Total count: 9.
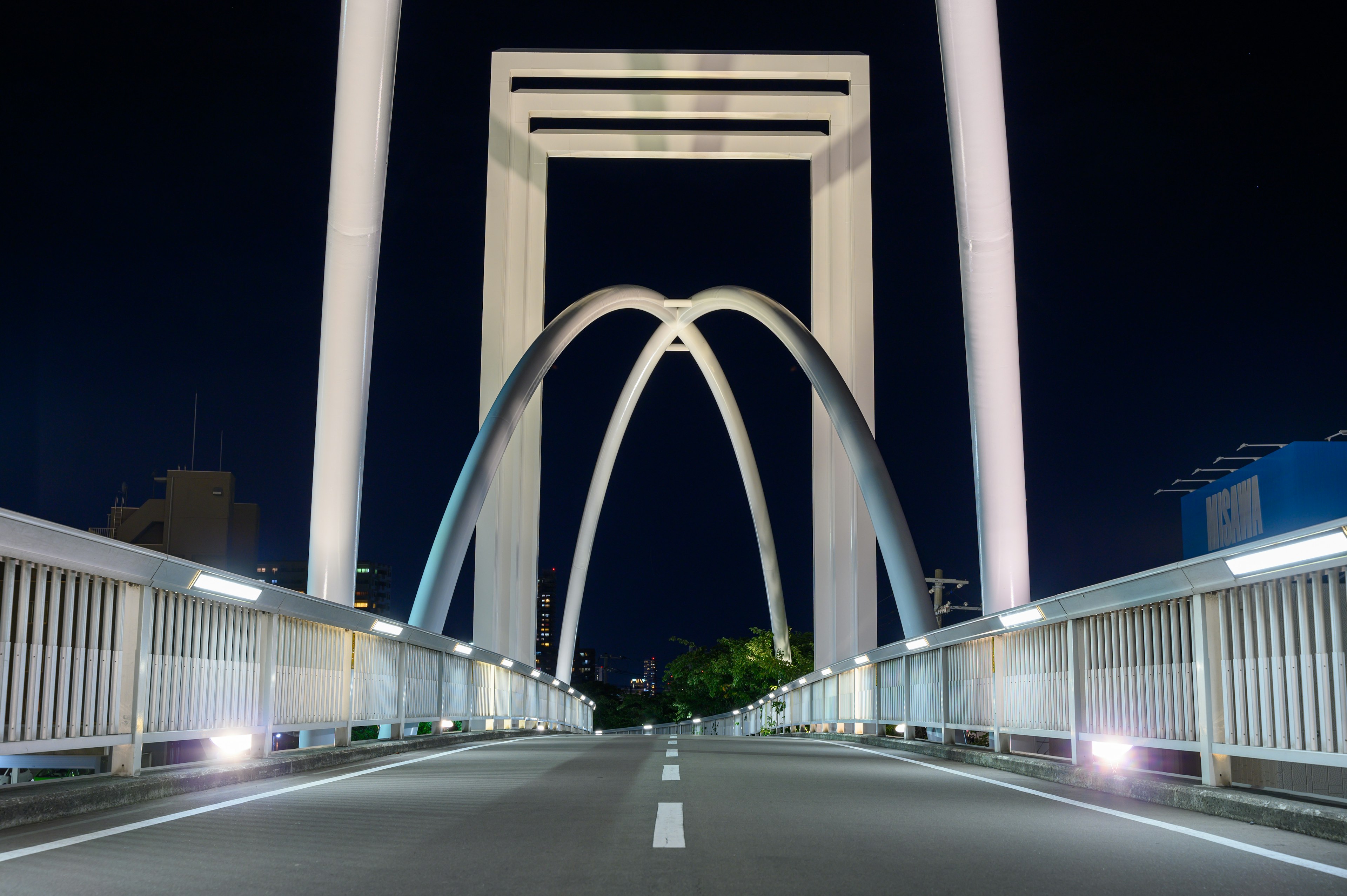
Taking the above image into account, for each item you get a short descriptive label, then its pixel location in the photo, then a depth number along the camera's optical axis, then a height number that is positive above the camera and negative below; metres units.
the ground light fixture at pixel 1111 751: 8.89 -0.88
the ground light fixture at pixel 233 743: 9.21 -0.85
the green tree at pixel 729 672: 45.72 -1.51
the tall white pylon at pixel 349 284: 19.06 +5.68
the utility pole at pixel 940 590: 50.53 +2.03
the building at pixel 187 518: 75.25 +7.37
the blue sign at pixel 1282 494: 33.59 +4.29
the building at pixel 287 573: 170.88 +9.11
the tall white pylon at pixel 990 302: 19.11 +5.42
